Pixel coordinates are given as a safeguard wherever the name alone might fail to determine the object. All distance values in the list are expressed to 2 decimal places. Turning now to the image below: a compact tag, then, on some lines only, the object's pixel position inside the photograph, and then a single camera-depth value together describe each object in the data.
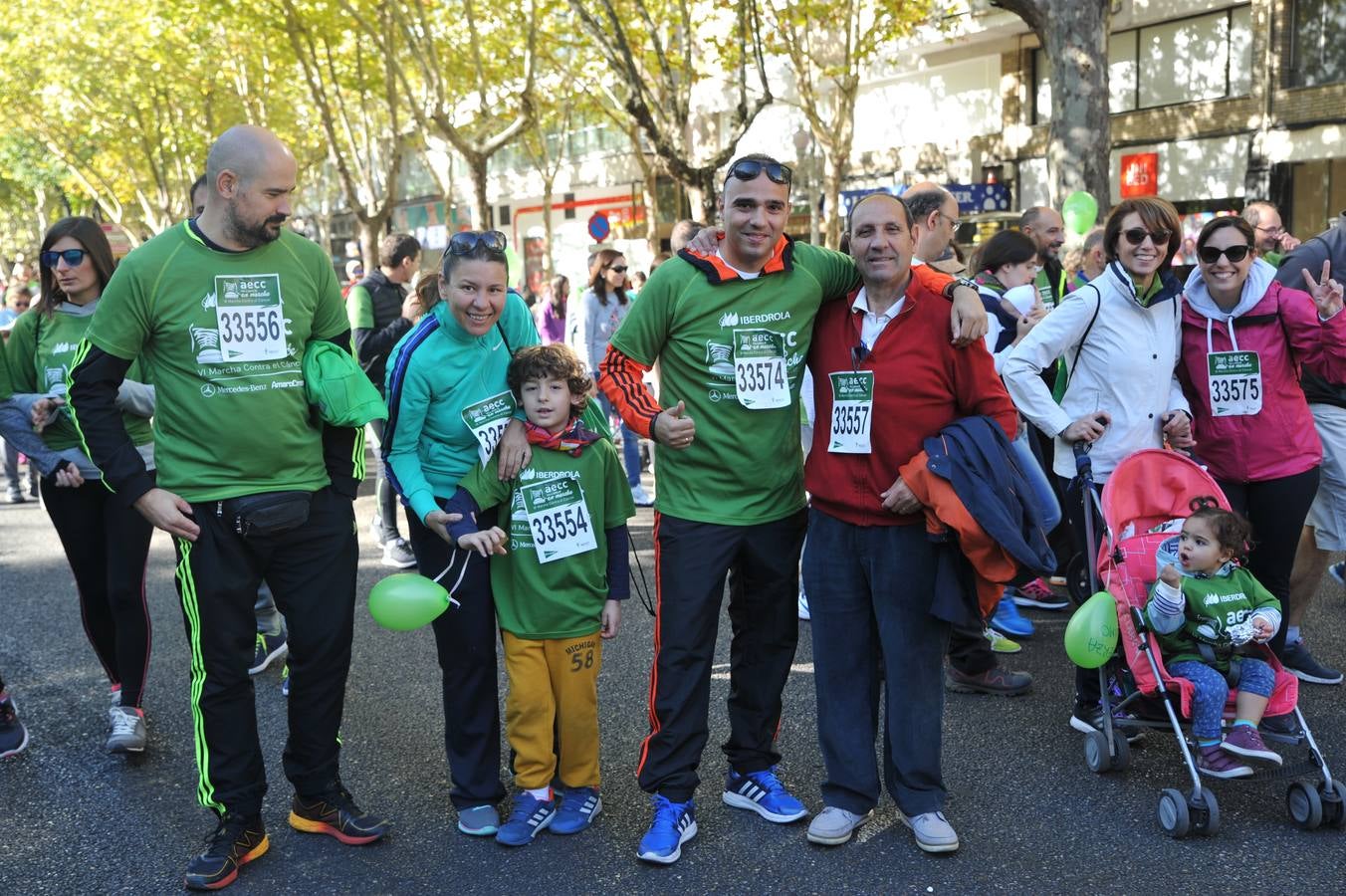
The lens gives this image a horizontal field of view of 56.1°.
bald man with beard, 3.69
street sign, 21.80
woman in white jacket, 4.68
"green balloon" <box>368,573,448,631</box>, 3.78
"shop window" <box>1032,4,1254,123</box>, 21.83
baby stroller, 3.98
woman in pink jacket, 4.85
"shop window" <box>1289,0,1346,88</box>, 20.12
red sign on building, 23.52
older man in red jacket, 3.91
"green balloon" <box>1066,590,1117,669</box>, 4.17
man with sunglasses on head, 3.96
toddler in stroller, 4.12
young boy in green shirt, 4.10
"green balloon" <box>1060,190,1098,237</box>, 8.40
